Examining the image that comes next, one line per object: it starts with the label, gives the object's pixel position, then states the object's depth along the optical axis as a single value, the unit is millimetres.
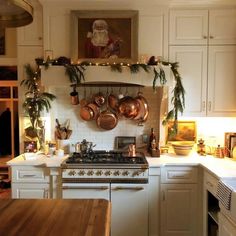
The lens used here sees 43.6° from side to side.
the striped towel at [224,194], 2180
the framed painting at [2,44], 3675
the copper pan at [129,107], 3439
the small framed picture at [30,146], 3488
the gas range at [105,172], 2980
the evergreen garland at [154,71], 3172
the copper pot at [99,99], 3518
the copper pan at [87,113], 3510
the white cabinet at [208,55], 3320
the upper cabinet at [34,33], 3402
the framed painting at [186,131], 3594
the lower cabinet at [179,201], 3074
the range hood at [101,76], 3207
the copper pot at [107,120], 3547
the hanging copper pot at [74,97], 3490
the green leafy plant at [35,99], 3320
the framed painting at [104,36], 3322
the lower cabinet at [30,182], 3111
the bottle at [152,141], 3419
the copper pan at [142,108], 3490
